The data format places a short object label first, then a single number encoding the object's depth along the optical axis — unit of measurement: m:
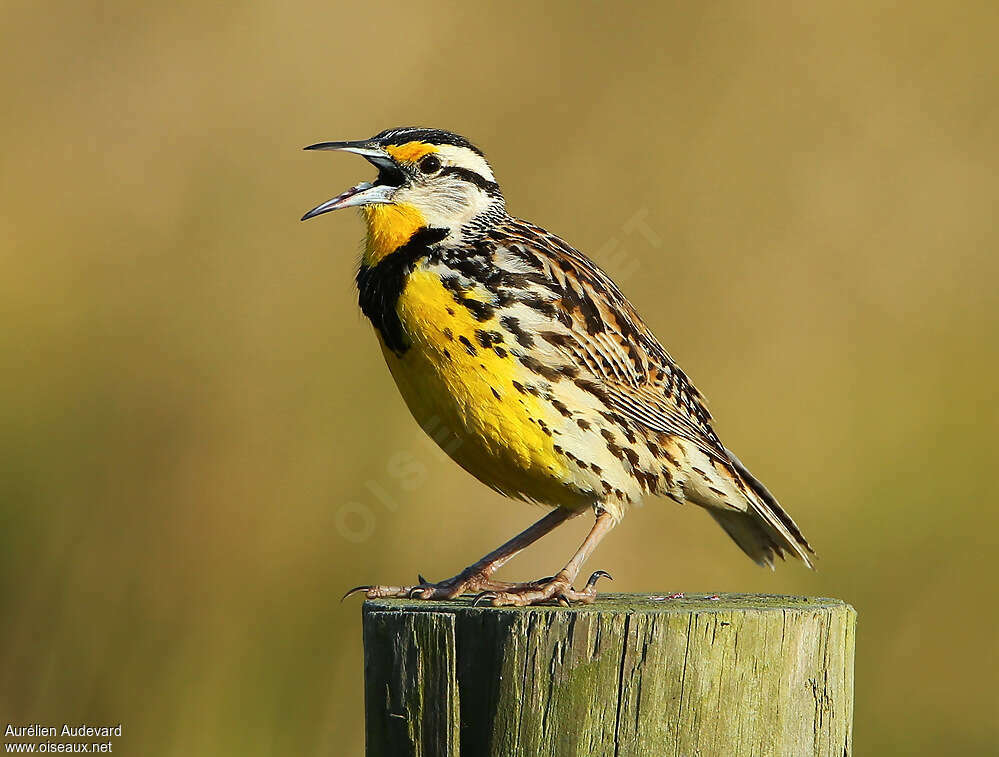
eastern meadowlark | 6.45
